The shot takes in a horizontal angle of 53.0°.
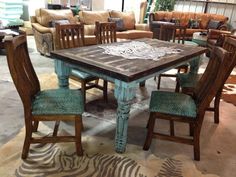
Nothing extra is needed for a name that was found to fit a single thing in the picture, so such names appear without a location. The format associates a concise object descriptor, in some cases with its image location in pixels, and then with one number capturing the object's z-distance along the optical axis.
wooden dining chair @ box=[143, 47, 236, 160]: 1.89
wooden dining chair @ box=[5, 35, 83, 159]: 1.70
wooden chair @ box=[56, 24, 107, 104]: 2.65
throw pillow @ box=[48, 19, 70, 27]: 4.78
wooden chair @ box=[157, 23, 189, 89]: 3.53
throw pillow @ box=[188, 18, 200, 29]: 7.61
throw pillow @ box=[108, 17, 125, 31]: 5.90
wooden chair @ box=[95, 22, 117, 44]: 3.09
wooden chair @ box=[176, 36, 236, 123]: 2.57
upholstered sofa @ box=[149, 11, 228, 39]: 7.35
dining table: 1.85
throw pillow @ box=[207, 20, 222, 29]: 7.34
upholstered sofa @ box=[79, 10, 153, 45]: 5.52
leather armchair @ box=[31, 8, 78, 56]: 4.40
